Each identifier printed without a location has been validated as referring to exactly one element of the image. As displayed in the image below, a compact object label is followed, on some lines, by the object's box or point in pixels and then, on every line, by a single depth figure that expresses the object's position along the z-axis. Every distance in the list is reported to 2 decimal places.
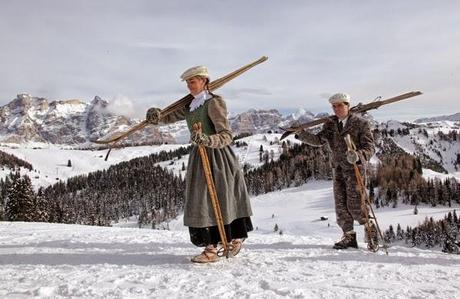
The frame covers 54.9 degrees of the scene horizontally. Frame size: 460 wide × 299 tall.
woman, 6.18
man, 7.43
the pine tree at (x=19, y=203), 40.09
